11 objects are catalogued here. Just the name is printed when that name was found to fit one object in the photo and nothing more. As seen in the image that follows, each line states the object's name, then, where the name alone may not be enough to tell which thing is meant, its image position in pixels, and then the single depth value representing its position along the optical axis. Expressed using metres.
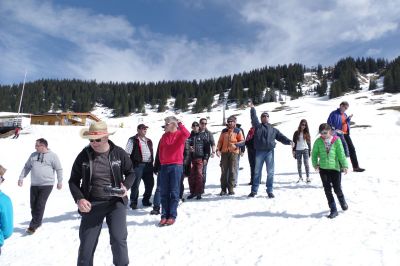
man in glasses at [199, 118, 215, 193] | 9.69
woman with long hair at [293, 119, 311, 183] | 11.45
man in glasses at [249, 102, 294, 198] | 8.90
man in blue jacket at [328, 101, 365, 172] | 10.20
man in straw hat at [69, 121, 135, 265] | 4.18
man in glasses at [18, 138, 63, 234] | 8.04
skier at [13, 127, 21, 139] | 36.38
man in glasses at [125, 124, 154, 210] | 8.80
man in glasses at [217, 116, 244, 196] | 9.71
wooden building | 64.75
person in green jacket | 7.03
